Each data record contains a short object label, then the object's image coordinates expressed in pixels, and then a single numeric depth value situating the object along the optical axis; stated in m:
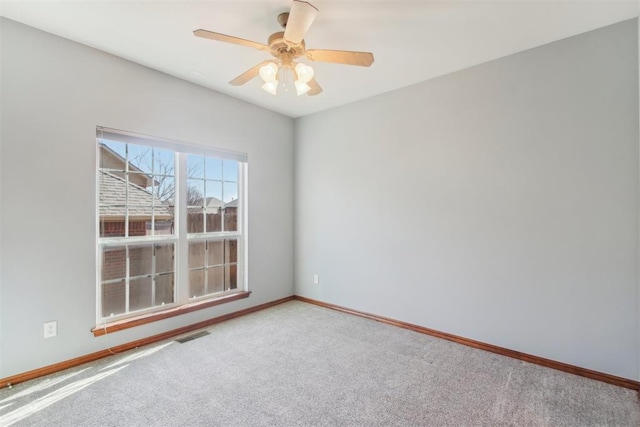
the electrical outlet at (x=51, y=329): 2.38
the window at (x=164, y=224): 2.78
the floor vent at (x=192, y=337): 2.99
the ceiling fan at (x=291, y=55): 1.82
